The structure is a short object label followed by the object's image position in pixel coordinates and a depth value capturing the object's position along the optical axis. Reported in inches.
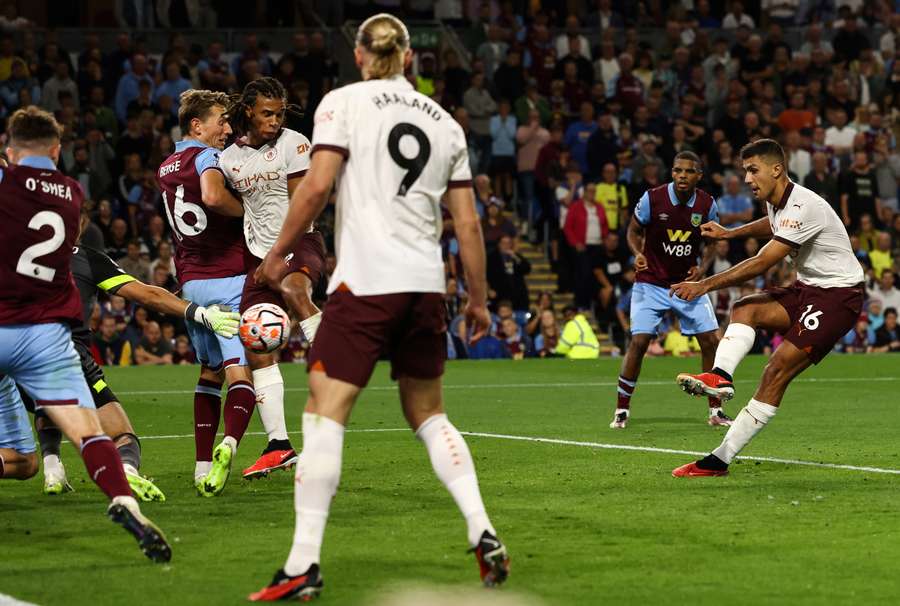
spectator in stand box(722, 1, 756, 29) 1274.6
